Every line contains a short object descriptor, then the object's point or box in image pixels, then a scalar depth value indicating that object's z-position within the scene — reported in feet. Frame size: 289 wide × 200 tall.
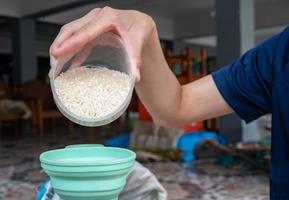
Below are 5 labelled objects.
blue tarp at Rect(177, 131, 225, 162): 9.17
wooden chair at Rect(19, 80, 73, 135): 16.07
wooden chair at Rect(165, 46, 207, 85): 11.77
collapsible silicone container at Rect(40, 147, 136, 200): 1.49
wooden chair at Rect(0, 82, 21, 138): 15.28
